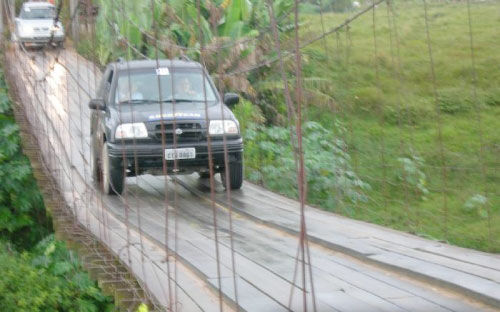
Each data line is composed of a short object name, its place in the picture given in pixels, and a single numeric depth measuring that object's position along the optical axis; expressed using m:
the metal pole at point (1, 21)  24.50
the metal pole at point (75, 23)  12.26
